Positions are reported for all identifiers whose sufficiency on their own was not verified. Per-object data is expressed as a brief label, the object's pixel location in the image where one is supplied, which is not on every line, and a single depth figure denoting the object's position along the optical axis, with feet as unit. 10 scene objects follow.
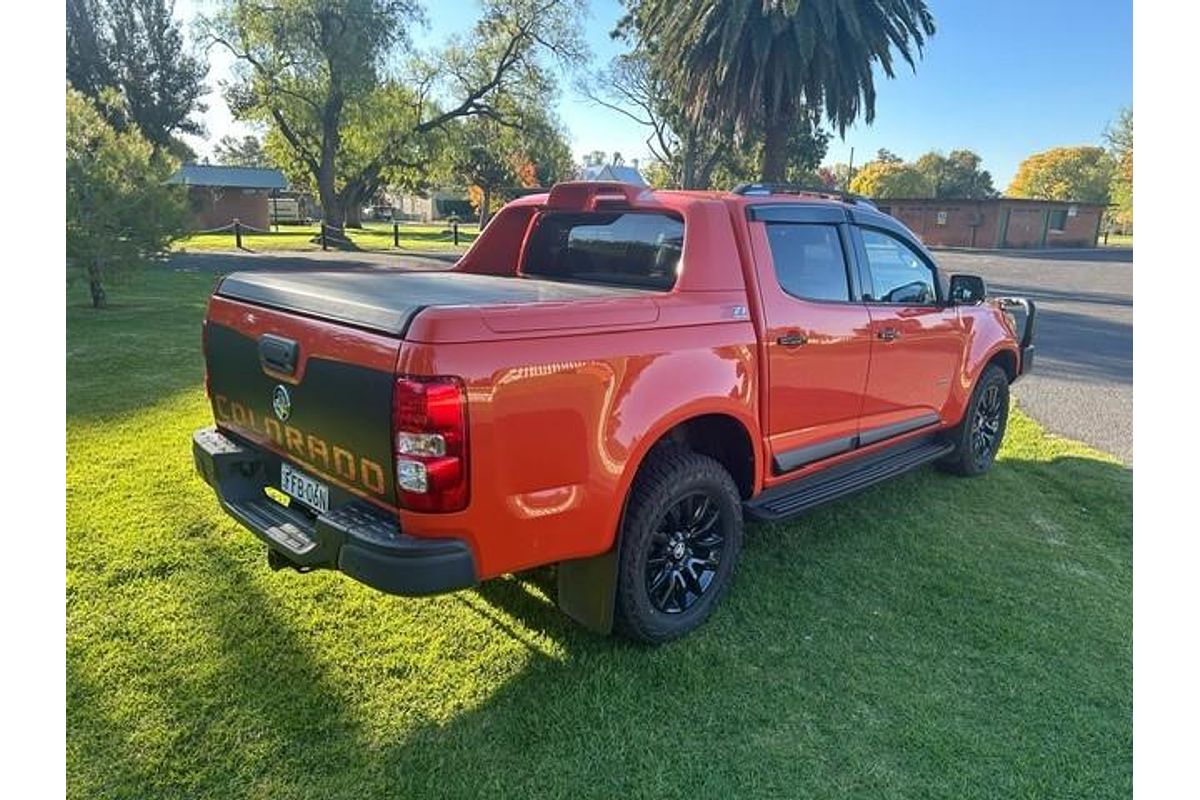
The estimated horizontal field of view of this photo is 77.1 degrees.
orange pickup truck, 7.88
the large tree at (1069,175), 221.29
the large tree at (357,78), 84.12
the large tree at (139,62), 121.08
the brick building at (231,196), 128.16
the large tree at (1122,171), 184.34
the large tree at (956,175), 242.58
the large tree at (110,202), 33.19
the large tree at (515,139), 101.76
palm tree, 57.77
